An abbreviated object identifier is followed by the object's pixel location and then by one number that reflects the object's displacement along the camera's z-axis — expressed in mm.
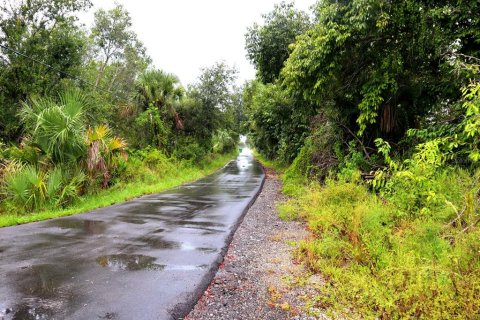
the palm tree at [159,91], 19031
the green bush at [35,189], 8875
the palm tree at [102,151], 10570
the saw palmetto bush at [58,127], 9883
